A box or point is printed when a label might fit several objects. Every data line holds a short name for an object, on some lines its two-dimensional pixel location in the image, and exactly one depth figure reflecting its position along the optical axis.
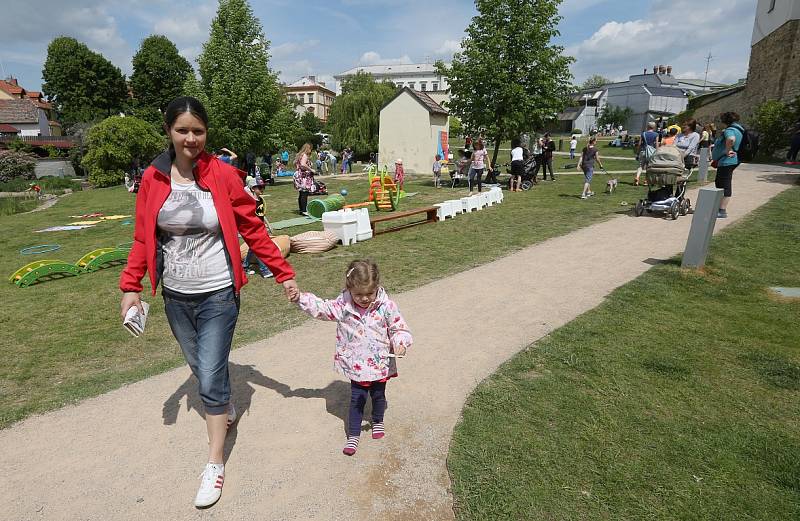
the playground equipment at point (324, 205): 12.40
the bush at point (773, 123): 22.34
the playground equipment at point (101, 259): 8.67
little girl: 3.15
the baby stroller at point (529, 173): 17.72
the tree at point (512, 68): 17.30
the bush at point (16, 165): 34.94
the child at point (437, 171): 20.23
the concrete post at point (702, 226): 6.61
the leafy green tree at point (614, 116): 68.62
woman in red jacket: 2.68
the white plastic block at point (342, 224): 9.65
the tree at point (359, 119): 43.41
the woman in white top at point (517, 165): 17.33
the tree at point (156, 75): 49.50
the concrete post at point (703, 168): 16.02
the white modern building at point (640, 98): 72.00
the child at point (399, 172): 18.23
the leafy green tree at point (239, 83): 23.88
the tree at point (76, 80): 50.12
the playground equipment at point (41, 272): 7.96
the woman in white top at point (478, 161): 16.17
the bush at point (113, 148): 32.72
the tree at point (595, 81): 115.57
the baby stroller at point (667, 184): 10.17
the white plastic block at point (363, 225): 10.02
